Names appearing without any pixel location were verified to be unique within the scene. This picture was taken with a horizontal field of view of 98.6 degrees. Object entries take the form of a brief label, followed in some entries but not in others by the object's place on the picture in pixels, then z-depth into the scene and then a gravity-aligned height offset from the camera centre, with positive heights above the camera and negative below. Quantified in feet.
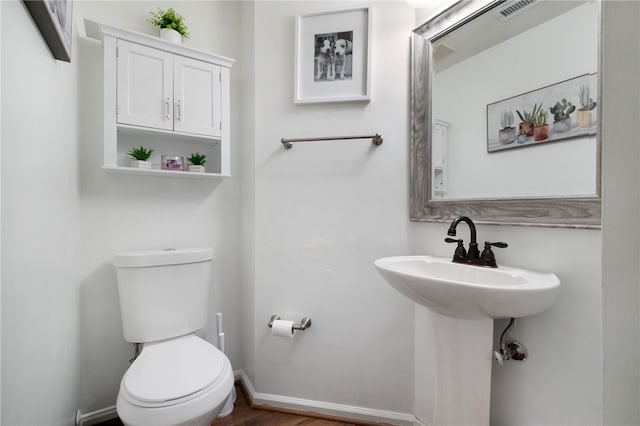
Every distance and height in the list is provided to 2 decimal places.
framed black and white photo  4.60 +2.64
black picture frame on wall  2.32 +1.72
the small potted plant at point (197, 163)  4.81 +0.83
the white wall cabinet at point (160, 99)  4.10 +1.78
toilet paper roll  4.52 -1.96
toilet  2.99 -2.00
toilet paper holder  4.60 -1.93
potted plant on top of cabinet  4.64 +3.17
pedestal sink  2.52 -0.97
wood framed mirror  2.82 +1.25
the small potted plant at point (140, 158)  4.40 +0.84
